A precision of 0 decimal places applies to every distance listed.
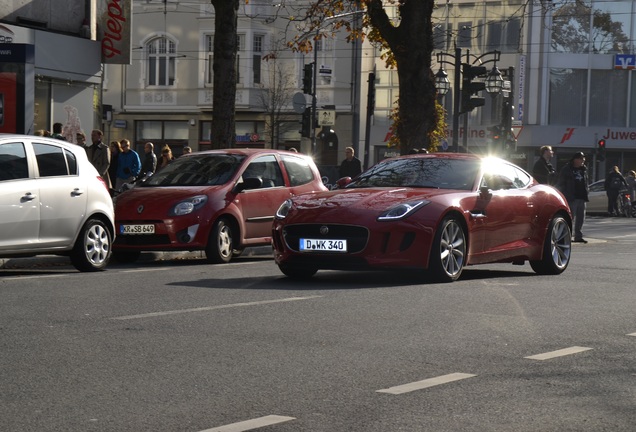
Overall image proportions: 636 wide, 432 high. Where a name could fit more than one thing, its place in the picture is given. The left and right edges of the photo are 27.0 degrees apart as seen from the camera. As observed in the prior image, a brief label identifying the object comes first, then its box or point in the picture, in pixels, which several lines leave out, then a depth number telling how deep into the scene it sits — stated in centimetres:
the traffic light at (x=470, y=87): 2977
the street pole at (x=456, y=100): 3463
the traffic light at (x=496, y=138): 3481
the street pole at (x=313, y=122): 3550
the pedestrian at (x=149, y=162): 2745
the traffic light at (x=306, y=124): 3469
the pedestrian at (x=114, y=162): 2564
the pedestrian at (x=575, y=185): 2572
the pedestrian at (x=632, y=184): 4822
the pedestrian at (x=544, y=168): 2624
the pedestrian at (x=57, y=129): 2320
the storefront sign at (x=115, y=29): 2800
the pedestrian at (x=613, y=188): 4662
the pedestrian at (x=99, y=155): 2367
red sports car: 1284
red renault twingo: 1686
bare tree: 6134
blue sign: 6259
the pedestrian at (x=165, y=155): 2586
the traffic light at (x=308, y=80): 3506
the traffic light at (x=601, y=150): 5419
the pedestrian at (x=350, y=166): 3108
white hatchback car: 1401
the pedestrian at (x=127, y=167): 2550
